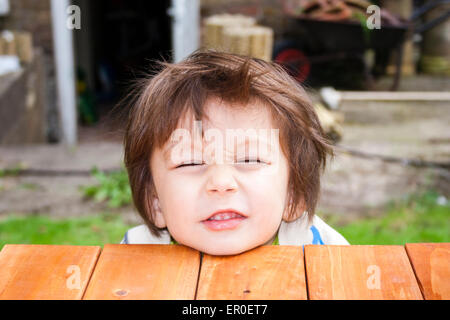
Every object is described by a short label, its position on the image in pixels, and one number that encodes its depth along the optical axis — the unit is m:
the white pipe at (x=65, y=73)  5.86
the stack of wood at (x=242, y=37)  4.83
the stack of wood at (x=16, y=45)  5.99
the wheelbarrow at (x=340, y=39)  6.67
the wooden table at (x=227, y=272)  1.16
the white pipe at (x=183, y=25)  5.94
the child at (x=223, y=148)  1.36
